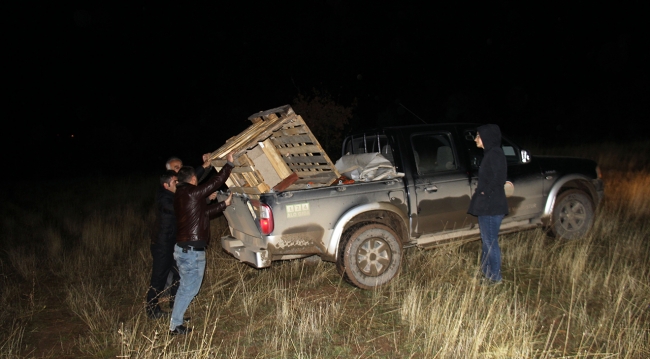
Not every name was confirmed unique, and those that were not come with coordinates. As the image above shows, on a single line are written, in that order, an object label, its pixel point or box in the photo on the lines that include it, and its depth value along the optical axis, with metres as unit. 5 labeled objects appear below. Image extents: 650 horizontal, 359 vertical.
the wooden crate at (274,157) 5.03
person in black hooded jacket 5.19
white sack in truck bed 5.57
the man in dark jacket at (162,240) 4.93
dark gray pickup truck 5.07
